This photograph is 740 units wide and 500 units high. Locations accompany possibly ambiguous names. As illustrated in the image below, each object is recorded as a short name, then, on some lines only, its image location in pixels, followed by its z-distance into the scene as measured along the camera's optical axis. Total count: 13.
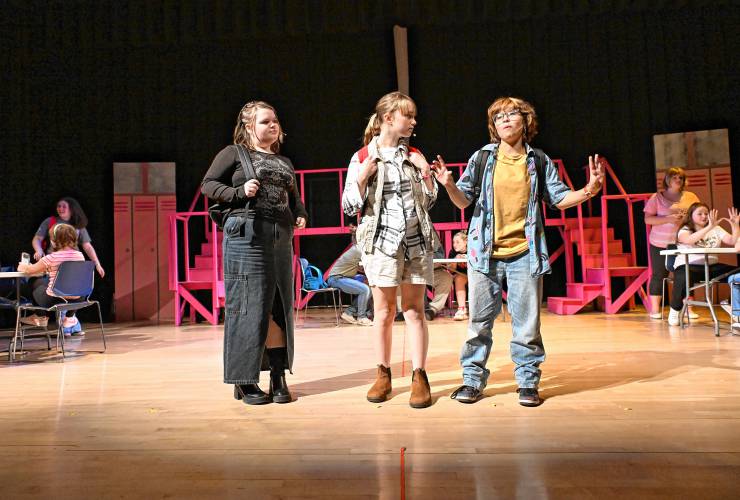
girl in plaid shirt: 2.62
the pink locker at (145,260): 8.22
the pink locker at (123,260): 8.20
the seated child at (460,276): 6.84
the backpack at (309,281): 6.92
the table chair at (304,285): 6.65
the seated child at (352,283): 6.53
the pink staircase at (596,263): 6.72
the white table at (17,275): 4.17
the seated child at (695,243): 5.25
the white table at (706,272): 4.63
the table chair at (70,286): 4.52
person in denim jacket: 2.62
